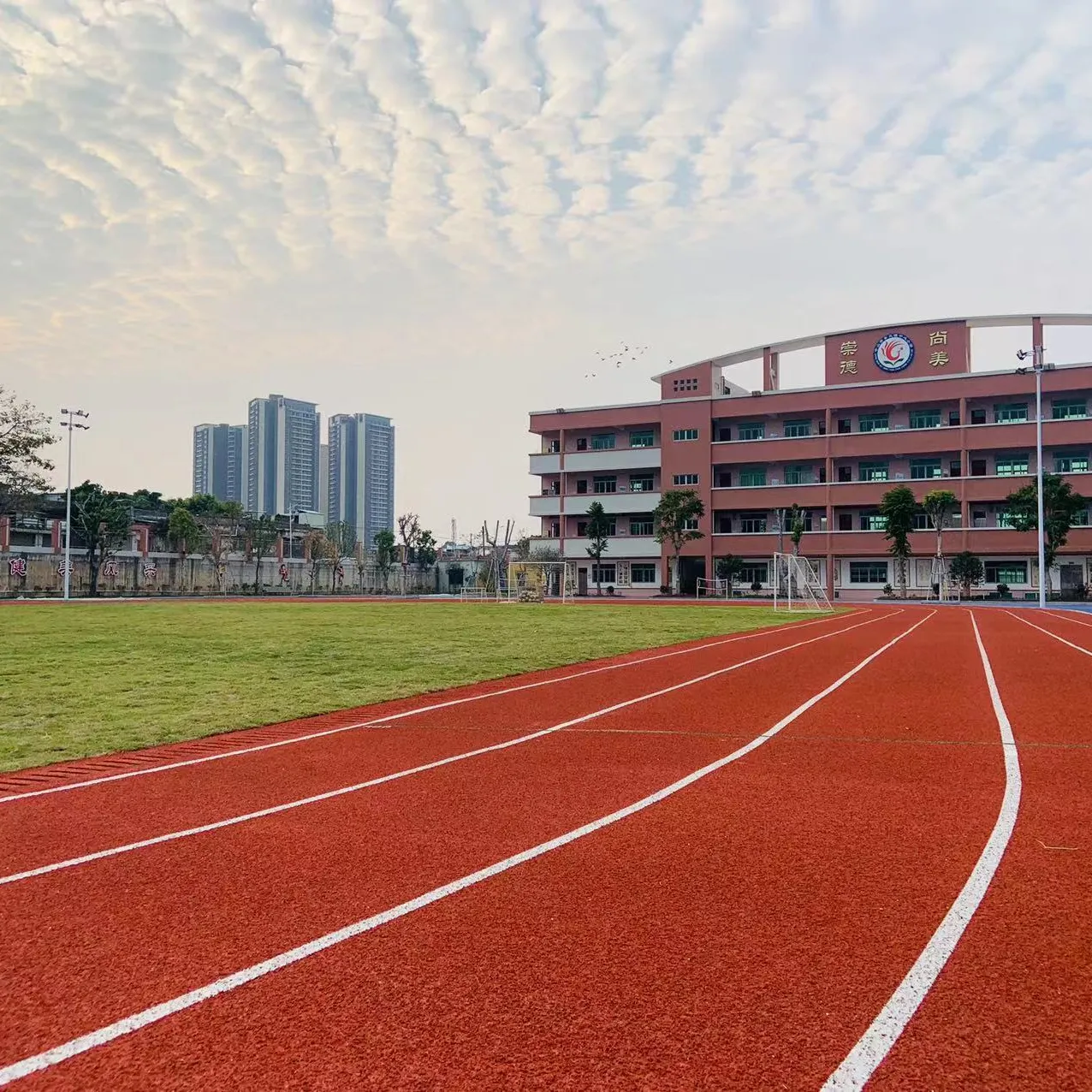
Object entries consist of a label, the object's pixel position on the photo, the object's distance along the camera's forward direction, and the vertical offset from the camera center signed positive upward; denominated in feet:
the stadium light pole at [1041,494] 139.74 +10.88
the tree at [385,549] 252.24 +4.06
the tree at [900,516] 174.60 +9.07
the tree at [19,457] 135.85 +15.69
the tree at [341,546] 227.20 +5.31
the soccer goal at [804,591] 125.88 -4.32
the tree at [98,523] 174.15 +7.81
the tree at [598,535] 214.90 +6.70
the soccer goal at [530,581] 152.56 -3.19
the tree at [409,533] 253.65 +8.54
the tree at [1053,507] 163.32 +10.33
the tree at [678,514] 193.47 +10.45
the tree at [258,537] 212.84 +6.27
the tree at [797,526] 181.27 +7.49
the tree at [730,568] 199.72 -1.12
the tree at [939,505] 173.47 +11.11
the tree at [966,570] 174.91 -1.22
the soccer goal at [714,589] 194.18 -5.65
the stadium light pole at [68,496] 150.41 +10.96
